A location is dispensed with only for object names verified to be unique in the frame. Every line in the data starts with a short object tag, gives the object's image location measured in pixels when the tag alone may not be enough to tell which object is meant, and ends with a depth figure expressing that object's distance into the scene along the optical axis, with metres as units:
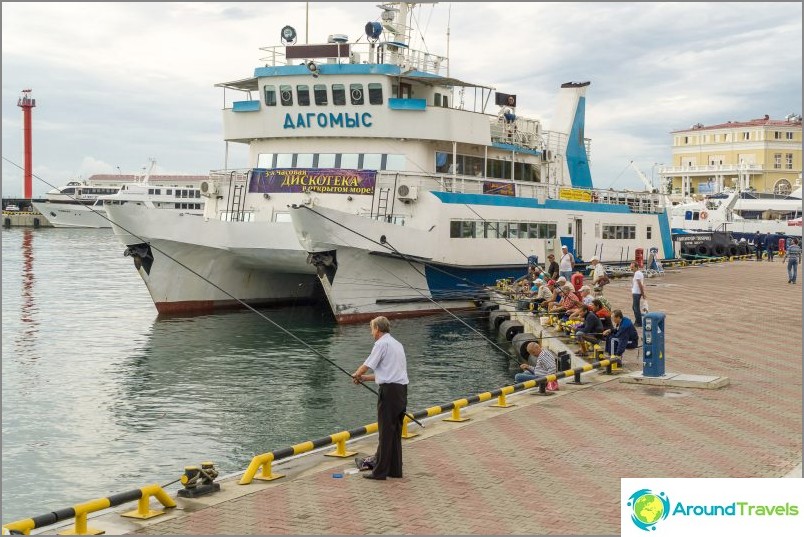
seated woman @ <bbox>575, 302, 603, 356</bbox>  17.77
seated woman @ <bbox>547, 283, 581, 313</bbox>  21.56
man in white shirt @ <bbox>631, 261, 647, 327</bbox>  21.06
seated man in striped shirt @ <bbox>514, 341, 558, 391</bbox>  15.10
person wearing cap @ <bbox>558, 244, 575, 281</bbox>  29.19
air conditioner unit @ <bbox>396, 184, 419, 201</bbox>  27.11
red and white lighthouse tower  131.12
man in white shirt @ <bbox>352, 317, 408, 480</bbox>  9.59
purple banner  27.70
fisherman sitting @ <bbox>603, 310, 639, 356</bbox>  16.64
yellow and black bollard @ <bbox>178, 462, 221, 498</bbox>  9.13
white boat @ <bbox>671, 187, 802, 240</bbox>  69.81
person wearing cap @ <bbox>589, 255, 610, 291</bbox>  20.39
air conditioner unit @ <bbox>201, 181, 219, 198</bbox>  29.39
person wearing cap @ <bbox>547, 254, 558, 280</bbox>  28.81
